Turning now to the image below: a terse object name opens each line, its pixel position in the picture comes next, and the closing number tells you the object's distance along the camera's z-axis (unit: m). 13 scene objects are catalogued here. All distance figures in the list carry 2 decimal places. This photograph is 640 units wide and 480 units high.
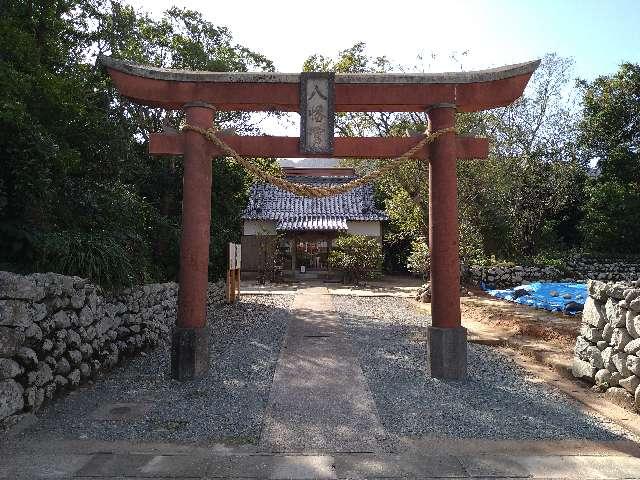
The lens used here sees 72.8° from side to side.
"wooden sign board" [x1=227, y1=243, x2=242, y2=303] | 11.92
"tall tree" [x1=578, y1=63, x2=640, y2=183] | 21.30
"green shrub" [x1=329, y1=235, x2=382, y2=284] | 18.52
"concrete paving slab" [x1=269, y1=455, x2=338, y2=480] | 3.11
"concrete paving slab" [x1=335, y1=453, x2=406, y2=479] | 3.14
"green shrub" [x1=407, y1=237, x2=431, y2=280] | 15.52
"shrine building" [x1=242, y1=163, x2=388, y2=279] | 21.30
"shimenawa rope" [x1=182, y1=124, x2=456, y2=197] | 5.55
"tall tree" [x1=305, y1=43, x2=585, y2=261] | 14.20
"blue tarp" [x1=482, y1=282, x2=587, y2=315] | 11.10
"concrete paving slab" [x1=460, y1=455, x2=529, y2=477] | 3.15
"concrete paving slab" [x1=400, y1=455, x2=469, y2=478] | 3.14
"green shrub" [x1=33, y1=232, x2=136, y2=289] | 5.38
